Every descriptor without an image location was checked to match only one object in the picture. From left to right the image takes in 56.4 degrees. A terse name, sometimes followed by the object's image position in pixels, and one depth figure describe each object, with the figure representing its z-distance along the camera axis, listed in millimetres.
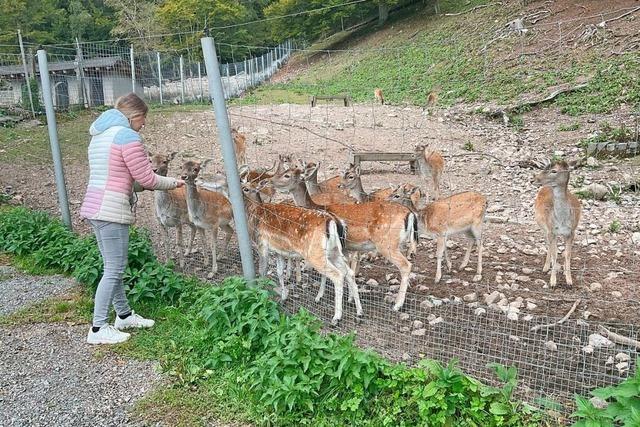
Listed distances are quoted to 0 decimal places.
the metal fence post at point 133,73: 10191
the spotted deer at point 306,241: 5270
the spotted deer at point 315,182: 7441
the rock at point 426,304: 5375
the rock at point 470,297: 5609
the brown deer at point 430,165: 9797
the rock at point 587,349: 4422
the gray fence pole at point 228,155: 4688
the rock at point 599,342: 4500
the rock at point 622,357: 4309
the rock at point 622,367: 4168
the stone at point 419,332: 4824
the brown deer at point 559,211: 6109
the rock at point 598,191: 8375
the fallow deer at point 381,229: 5754
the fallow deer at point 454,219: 6594
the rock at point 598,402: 3711
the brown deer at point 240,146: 11004
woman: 4676
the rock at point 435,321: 5000
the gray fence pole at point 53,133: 7078
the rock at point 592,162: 9810
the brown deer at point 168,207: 7074
